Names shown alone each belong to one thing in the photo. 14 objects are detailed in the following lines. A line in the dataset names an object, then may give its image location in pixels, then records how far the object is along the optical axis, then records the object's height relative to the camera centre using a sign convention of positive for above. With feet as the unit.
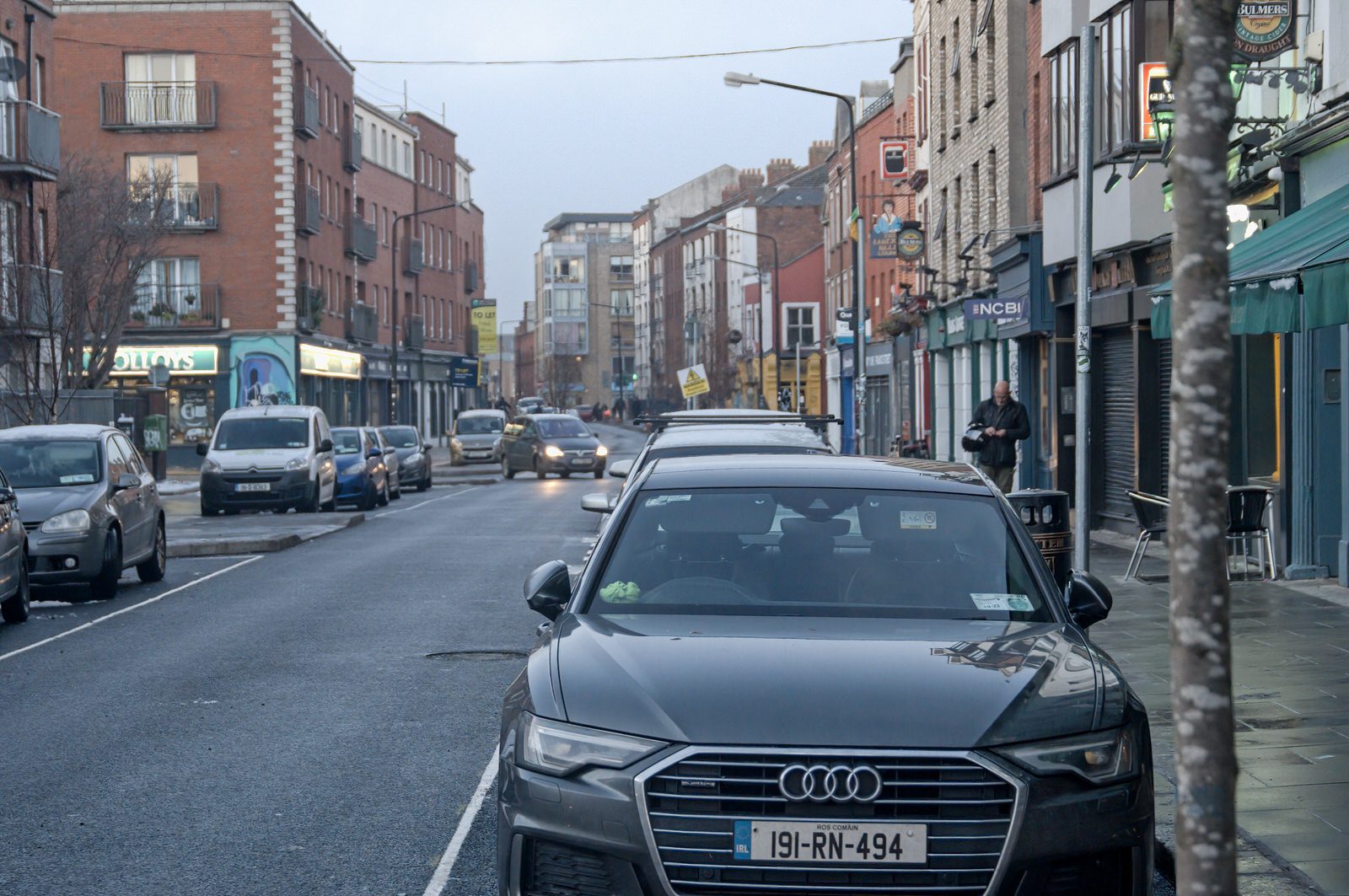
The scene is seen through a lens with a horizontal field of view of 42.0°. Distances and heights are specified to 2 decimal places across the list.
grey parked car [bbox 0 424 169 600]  52.54 -2.70
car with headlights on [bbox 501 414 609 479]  156.04 -3.12
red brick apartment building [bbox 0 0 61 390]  108.37 +16.27
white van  97.60 -2.54
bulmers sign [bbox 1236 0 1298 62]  49.90 +10.72
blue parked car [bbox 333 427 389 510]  111.65 -3.49
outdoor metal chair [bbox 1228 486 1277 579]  49.29 -3.02
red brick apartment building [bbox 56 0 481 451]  180.24 +26.50
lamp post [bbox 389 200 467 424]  201.18 +5.50
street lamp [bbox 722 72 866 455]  127.65 +7.98
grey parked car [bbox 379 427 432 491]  137.49 -3.17
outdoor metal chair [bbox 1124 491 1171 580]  53.57 -3.41
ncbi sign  87.92 +5.05
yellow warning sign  197.98 +3.58
